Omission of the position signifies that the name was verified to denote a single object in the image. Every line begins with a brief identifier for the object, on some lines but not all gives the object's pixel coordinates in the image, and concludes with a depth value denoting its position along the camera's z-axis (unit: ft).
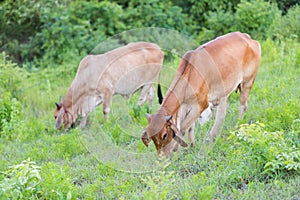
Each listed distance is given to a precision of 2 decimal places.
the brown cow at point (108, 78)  57.73
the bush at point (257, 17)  79.67
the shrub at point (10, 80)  63.75
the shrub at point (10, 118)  54.75
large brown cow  39.23
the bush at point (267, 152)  34.81
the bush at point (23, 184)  33.04
